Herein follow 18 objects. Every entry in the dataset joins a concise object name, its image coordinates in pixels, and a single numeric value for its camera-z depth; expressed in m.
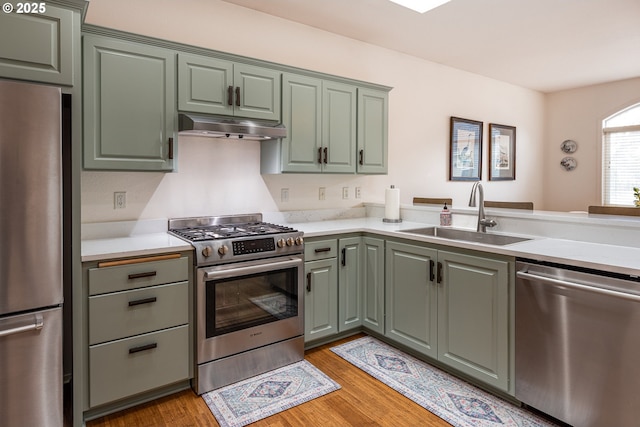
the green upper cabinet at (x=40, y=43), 1.74
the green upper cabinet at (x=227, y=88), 2.56
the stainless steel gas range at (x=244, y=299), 2.36
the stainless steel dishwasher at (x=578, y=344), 1.76
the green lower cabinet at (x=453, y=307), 2.24
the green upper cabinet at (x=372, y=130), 3.52
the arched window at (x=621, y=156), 5.49
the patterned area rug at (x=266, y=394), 2.18
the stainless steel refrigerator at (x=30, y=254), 1.66
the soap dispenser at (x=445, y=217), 3.18
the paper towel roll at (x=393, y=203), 3.54
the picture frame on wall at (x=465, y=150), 4.82
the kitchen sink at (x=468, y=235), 2.74
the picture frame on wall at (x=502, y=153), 5.35
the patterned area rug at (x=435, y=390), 2.12
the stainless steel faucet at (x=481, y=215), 2.82
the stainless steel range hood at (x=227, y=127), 2.48
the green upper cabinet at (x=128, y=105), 2.25
